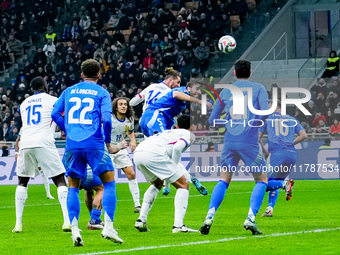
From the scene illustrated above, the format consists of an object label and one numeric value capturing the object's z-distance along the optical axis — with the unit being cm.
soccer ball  2109
